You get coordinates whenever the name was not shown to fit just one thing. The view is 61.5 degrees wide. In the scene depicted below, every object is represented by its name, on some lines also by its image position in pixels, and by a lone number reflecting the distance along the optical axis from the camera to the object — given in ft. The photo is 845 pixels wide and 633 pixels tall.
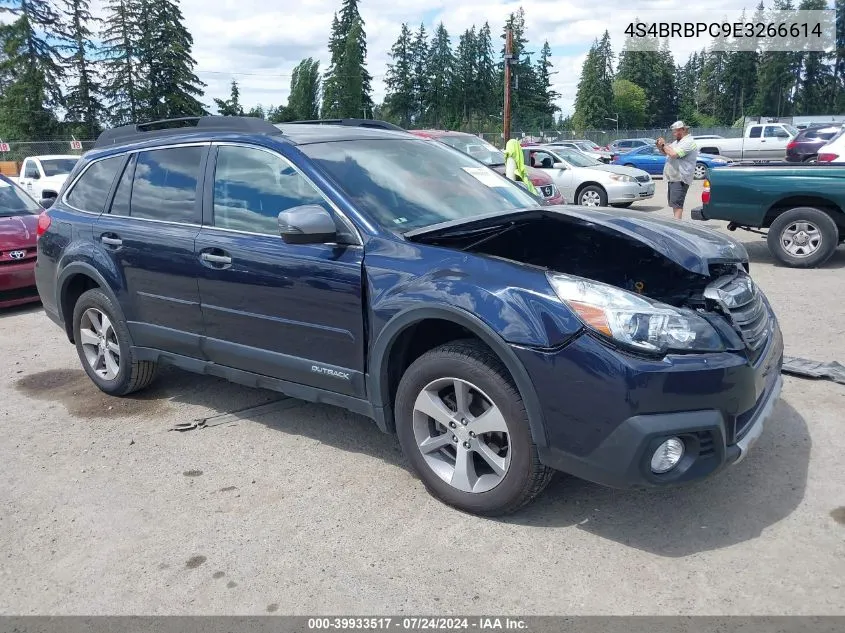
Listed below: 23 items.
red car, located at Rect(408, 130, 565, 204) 43.55
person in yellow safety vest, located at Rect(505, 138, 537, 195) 37.96
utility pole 96.86
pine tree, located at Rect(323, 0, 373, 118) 234.79
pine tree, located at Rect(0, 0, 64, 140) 153.28
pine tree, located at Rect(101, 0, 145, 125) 178.19
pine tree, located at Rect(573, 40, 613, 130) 311.68
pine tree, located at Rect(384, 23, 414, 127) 283.18
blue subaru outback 9.44
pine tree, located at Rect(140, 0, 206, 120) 182.09
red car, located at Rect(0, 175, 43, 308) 26.20
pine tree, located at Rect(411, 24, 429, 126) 287.69
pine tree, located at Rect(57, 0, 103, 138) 165.37
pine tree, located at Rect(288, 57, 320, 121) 260.83
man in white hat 34.60
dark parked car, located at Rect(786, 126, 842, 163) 63.41
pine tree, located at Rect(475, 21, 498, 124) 302.66
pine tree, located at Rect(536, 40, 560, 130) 315.41
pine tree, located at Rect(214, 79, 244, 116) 194.08
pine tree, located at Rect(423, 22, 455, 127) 288.71
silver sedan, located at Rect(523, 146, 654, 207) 51.90
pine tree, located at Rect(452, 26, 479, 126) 295.48
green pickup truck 28.22
